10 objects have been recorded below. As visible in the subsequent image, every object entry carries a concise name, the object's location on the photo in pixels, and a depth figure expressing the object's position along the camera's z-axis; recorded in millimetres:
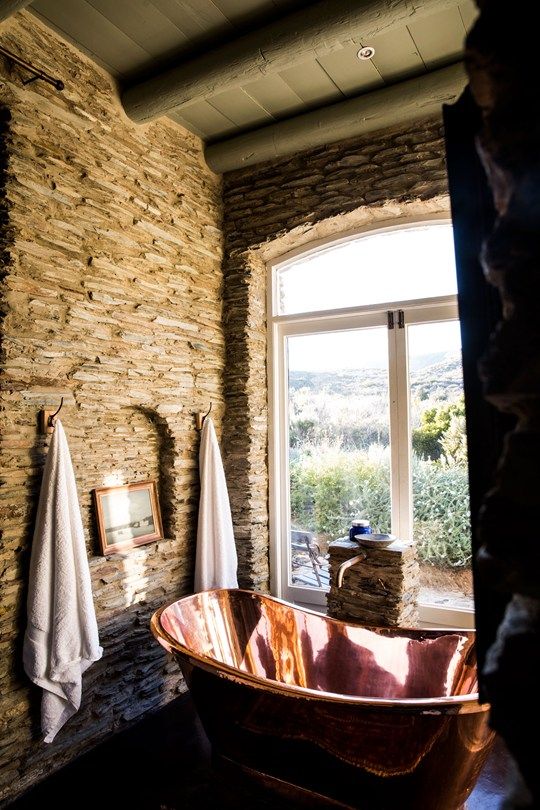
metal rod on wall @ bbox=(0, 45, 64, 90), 2145
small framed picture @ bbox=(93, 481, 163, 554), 2666
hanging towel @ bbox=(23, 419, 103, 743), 2176
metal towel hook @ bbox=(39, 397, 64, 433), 2345
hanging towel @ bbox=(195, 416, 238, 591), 3043
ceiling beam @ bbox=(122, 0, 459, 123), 2088
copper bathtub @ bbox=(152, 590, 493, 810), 1716
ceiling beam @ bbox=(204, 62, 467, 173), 2682
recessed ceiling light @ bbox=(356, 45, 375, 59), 2514
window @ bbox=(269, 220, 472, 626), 3016
